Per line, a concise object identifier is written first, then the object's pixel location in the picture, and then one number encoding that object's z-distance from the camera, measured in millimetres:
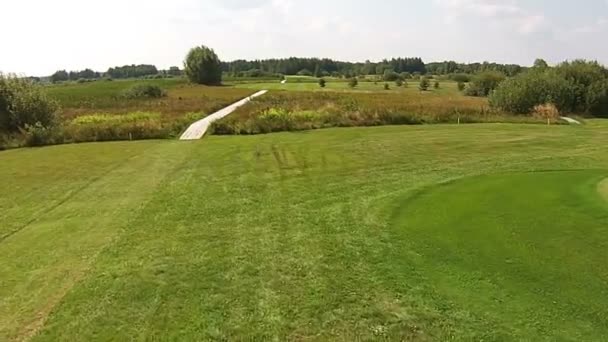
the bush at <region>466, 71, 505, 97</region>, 87625
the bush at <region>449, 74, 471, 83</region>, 122250
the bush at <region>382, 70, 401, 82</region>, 148875
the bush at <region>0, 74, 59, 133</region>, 35688
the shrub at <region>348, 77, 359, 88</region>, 115500
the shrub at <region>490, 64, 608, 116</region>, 48125
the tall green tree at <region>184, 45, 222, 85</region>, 132500
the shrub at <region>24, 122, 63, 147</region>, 33219
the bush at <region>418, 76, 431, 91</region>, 106050
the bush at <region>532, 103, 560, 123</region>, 43181
